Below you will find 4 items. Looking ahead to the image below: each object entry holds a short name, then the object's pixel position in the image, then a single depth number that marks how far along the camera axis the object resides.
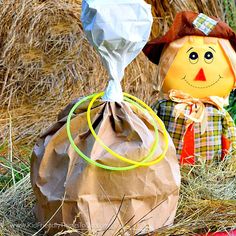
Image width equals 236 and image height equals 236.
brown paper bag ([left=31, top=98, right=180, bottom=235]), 2.76
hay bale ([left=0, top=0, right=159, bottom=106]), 4.27
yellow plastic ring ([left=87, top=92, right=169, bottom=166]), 2.75
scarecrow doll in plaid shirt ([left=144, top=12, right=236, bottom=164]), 3.34
